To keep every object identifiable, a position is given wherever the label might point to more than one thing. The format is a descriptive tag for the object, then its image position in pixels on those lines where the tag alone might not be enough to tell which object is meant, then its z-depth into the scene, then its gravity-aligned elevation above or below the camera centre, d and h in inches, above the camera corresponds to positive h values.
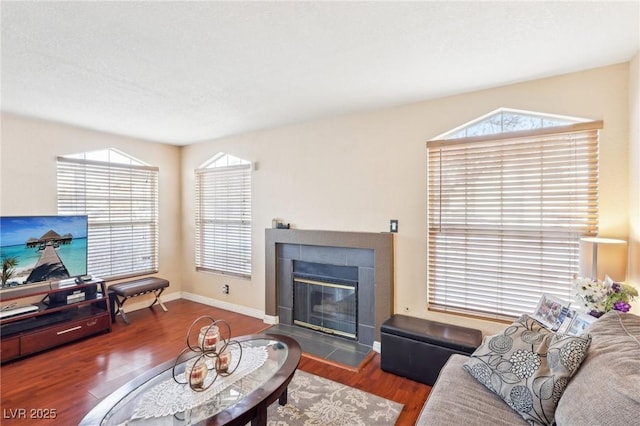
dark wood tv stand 116.5 -47.0
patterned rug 82.4 -58.0
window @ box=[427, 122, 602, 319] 92.9 -2.4
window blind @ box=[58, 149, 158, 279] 152.1 +2.2
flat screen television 124.4 -16.0
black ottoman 95.8 -45.1
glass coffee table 60.2 -41.5
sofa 43.4 -29.6
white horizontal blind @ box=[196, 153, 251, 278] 169.5 -3.8
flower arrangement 71.6 -21.2
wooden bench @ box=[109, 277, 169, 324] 153.1 -41.4
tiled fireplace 123.7 -32.2
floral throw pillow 55.1 -32.6
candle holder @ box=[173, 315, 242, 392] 68.4 -37.2
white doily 62.1 -41.3
